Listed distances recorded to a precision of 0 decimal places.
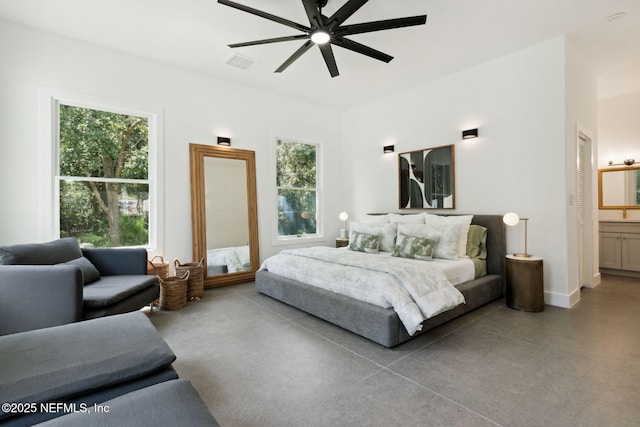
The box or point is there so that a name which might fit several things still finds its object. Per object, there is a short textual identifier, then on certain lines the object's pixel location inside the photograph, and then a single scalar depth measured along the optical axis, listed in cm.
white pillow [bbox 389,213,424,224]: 448
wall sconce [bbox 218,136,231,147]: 459
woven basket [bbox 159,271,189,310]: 356
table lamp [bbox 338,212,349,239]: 588
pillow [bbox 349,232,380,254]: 421
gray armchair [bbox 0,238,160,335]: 209
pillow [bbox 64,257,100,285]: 282
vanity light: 496
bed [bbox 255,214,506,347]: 250
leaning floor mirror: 439
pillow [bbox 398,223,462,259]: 368
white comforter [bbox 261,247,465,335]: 250
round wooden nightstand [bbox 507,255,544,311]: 328
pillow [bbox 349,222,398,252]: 427
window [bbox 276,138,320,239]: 546
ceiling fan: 232
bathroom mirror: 498
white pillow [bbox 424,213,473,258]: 384
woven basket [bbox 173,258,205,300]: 390
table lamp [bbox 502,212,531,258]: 352
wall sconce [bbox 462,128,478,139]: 419
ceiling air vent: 389
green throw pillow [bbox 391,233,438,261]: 365
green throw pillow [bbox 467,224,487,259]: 390
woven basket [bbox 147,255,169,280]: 371
